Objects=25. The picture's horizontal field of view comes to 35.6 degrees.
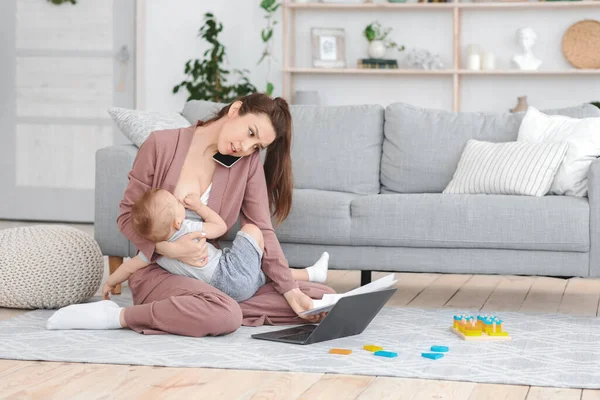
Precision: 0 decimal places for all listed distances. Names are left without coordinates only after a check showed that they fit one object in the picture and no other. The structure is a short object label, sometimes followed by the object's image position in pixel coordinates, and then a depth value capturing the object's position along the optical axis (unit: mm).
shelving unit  5797
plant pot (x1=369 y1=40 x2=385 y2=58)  6070
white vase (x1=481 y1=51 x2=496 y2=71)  5887
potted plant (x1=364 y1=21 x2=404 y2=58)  6078
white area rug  2439
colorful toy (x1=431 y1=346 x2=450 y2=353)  2680
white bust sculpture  5867
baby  2891
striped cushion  3557
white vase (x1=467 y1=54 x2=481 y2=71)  5906
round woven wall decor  5848
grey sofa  3365
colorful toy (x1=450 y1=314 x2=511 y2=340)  2863
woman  2854
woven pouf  3338
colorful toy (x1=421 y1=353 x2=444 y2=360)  2582
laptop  2672
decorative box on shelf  6018
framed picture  6168
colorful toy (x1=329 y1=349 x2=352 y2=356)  2621
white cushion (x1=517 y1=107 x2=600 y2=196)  3543
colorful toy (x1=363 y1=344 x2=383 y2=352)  2664
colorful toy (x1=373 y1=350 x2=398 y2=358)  2594
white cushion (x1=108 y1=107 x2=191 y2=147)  3852
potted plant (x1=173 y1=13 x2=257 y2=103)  6152
